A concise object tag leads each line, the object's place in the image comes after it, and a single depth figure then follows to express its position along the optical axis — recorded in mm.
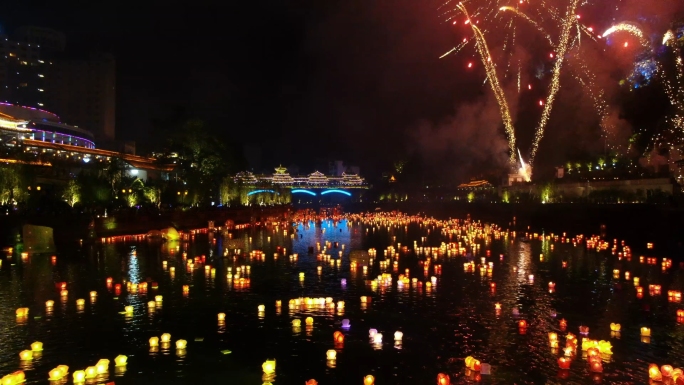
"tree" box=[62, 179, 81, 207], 51844
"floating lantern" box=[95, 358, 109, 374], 12273
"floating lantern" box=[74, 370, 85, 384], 11672
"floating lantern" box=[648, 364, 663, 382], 11820
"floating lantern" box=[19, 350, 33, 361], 13125
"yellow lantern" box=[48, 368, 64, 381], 11812
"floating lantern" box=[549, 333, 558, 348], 14301
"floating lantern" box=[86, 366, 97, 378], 12032
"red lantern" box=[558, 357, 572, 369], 12625
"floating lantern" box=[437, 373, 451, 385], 11164
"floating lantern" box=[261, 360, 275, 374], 12375
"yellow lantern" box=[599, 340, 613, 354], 13656
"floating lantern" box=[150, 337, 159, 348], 14242
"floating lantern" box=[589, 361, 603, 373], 12336
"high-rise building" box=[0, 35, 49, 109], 145625
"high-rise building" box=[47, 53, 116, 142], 150000
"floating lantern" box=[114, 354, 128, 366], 12781
